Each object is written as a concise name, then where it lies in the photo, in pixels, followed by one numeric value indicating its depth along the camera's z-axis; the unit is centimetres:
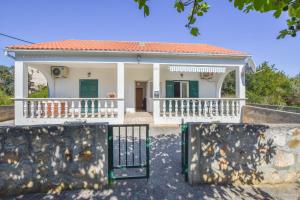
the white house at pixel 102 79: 869
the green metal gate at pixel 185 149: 360
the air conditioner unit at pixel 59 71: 1090
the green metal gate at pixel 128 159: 345
